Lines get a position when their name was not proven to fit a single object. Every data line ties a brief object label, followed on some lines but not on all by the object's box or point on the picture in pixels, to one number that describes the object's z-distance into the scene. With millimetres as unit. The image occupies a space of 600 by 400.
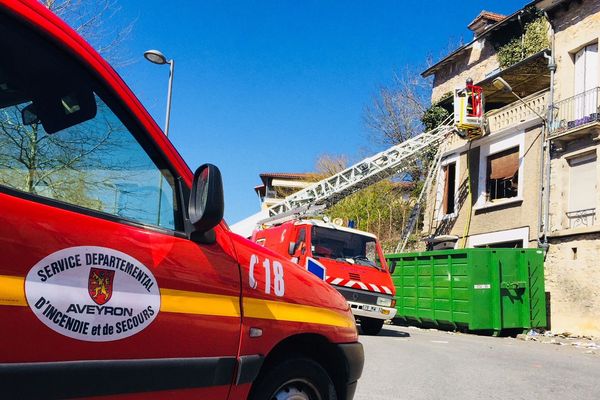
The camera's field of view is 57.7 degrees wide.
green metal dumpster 12805
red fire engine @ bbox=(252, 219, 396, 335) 10492
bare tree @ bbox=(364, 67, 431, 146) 31406
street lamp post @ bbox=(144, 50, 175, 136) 14492
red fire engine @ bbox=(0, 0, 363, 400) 2018
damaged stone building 14914
